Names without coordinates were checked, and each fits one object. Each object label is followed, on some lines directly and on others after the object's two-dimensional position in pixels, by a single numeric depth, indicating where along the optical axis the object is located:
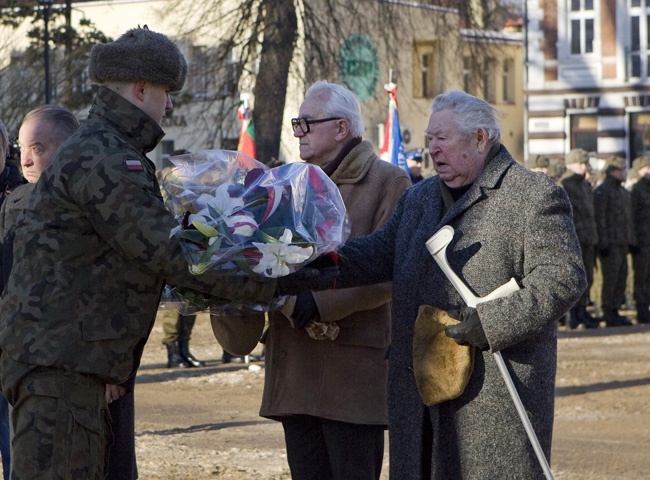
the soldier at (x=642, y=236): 17.02
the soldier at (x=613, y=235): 16.12
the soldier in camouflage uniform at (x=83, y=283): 3.68
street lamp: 17.77
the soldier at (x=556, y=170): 16.22
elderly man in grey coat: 4.09
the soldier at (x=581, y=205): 15.45
